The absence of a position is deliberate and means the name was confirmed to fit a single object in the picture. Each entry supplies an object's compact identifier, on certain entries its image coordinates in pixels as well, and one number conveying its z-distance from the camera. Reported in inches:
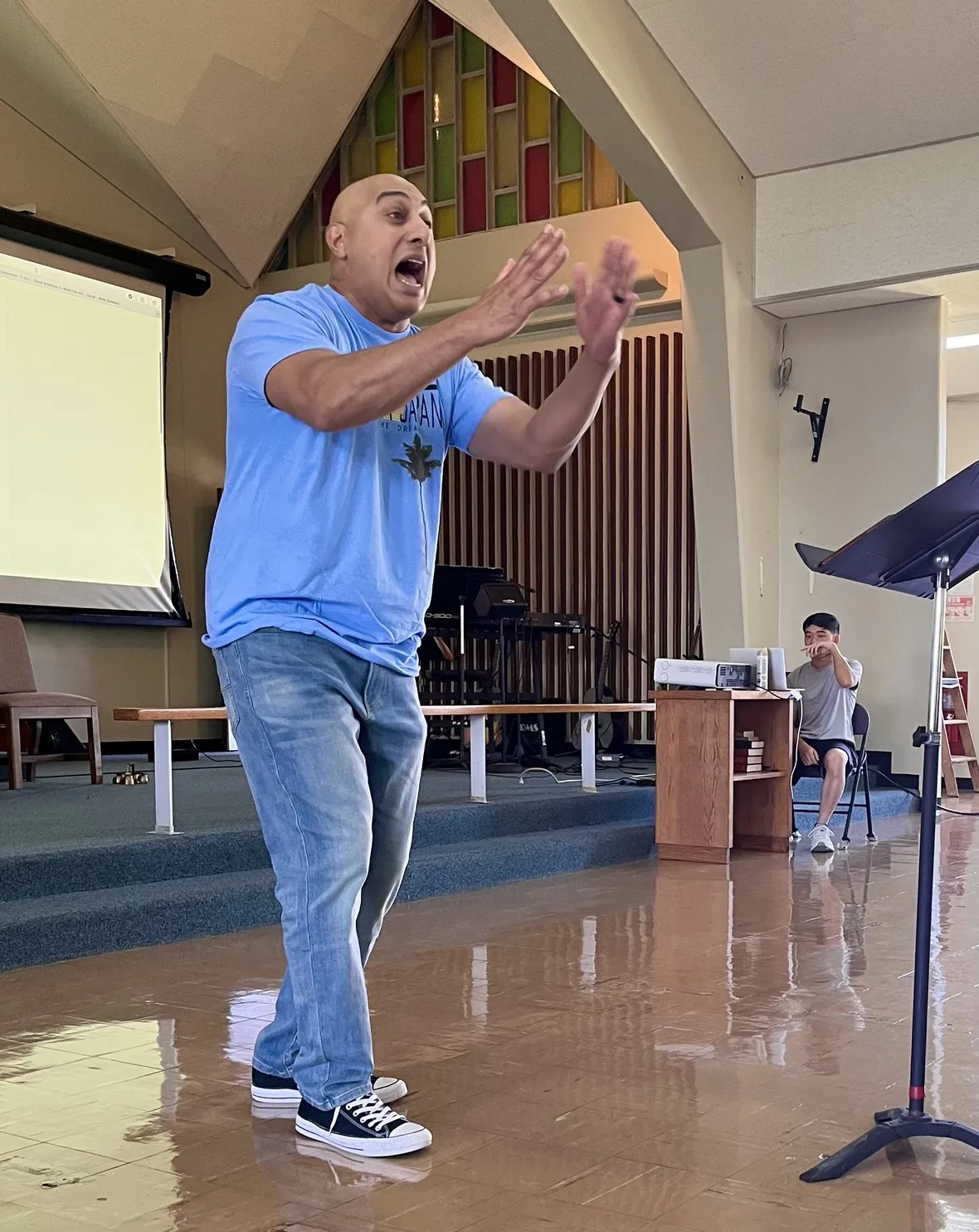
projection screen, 332.8
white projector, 229.6
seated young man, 250.4
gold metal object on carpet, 271.6
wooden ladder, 354.6
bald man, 79.0
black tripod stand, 80.7
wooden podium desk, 227.8
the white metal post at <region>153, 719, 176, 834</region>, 181.5
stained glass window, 385.4
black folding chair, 256.8
